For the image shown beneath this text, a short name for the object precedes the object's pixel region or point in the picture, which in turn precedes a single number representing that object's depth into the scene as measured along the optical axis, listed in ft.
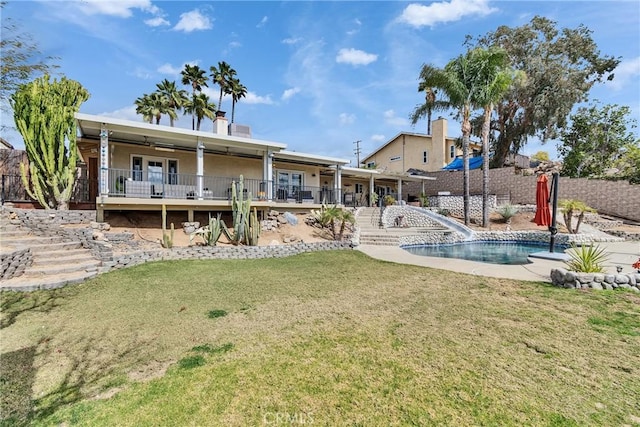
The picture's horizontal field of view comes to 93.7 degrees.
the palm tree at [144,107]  80.80
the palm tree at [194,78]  83.51
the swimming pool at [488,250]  39.00
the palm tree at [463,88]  64.23
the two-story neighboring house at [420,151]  98.99
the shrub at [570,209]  52.75
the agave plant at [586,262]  22.30
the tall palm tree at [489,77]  62.08
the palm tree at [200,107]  83.87
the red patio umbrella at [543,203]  32.03
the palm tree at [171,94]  82.69
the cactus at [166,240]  35.51
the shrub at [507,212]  64.44
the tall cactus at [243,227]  39.47
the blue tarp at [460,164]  89.25
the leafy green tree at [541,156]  122.83
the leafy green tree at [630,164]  66.85
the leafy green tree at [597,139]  81.00
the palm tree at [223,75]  86.28
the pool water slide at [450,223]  59.93
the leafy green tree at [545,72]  79.66
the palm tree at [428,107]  79.94
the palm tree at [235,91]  88.33
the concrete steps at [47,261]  22.97
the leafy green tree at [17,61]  37.11
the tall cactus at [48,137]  35.40
